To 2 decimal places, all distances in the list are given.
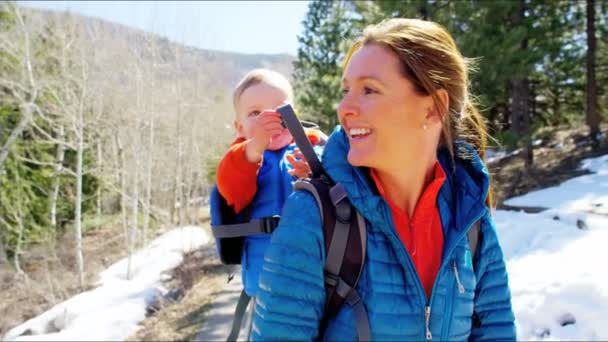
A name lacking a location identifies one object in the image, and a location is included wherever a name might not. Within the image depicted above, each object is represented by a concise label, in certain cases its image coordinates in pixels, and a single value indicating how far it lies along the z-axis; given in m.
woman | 1.04
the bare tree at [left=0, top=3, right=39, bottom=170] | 13.85
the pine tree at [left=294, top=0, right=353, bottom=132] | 16.19
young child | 1.63
